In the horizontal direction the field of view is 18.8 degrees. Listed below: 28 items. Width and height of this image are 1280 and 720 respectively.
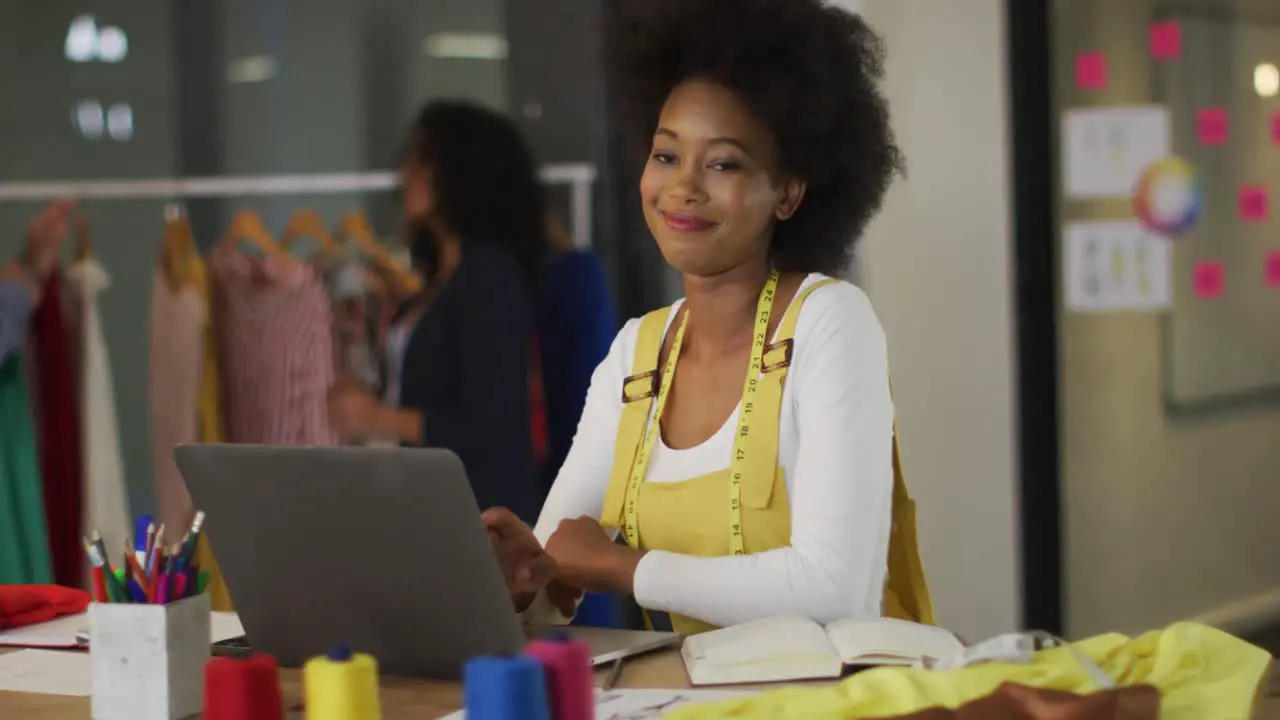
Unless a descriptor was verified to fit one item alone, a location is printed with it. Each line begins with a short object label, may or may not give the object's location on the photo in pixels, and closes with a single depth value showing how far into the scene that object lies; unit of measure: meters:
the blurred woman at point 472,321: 6.14
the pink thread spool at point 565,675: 3.42
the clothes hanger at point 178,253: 6.28
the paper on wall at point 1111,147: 6.60
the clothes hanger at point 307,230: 6.52
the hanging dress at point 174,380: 6.24
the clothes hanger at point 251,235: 6.41
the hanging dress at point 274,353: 6.29
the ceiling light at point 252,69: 6.87
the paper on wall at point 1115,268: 6.62
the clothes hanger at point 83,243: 6.20
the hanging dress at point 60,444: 6.11
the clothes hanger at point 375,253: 6.45
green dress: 6.01
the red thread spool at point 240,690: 3.50
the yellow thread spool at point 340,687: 3.49
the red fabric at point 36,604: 4.98
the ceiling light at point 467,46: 6.70
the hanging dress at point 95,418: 6.15
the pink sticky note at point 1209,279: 6.60
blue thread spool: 3.26
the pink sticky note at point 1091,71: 6.66
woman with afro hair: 4.91
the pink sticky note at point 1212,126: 6.58
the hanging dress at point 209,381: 6.27
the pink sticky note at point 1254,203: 6.56
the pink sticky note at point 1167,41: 6.61
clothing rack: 6.49
